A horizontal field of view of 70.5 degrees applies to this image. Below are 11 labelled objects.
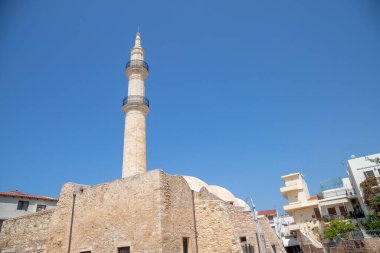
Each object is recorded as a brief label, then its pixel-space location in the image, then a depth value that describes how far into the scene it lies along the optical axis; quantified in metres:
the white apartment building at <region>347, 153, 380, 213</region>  24.70
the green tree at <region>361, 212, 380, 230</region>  20.92
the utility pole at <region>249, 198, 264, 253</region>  13.47
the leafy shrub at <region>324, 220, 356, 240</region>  22.42
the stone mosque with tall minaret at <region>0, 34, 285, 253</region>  10.91
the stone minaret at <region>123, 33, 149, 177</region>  19.34
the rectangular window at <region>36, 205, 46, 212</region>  24.01
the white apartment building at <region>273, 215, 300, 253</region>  30.46
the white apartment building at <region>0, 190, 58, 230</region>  22.19
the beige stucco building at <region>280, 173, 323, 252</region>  27.31
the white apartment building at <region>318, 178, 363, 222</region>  27.81
